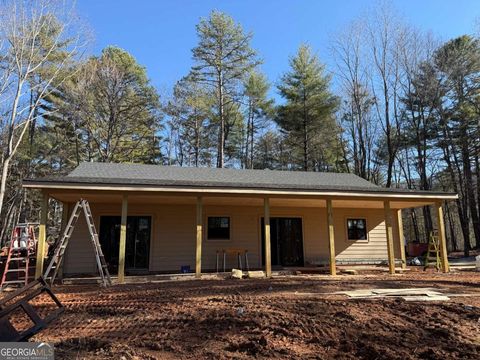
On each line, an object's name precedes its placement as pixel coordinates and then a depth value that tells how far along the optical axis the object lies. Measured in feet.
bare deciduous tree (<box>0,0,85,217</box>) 52.70
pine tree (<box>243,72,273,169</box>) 87.61
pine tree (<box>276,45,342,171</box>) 77.10
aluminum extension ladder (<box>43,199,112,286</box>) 27.73
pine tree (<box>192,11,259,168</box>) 72.49
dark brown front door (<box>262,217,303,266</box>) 45.11
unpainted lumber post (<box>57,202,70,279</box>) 38.15
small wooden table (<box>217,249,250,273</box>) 40.22
